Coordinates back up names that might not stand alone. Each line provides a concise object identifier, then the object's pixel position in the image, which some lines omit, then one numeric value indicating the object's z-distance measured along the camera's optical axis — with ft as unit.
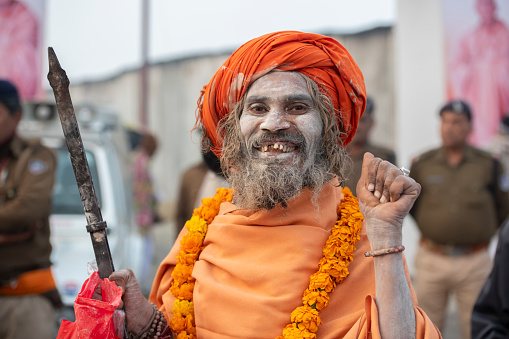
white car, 18.71
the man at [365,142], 17.75
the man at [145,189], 27.73
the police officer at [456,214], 17.83
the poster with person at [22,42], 30.30
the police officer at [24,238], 13.60
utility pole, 35.73
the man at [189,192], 19.37
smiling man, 6.64
